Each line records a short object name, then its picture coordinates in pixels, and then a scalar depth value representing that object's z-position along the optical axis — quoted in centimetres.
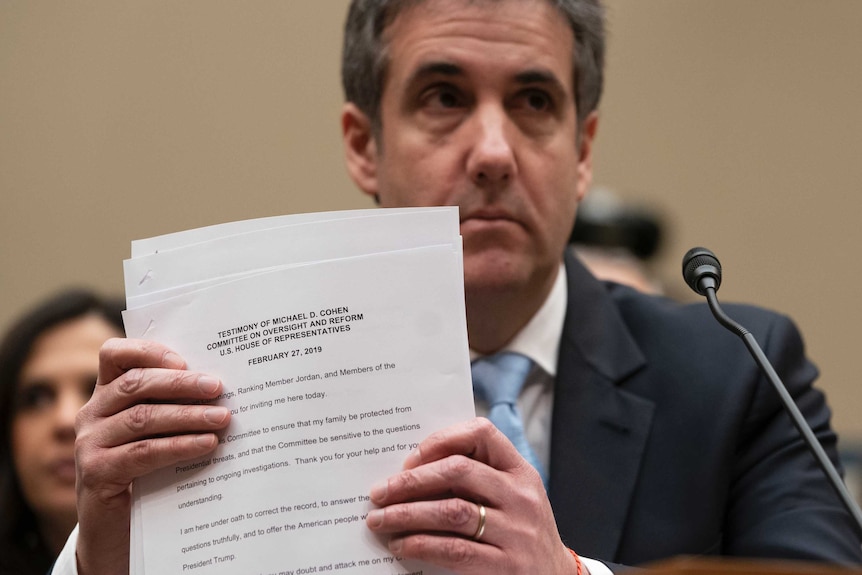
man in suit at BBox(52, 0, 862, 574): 215
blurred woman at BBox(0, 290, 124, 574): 324
